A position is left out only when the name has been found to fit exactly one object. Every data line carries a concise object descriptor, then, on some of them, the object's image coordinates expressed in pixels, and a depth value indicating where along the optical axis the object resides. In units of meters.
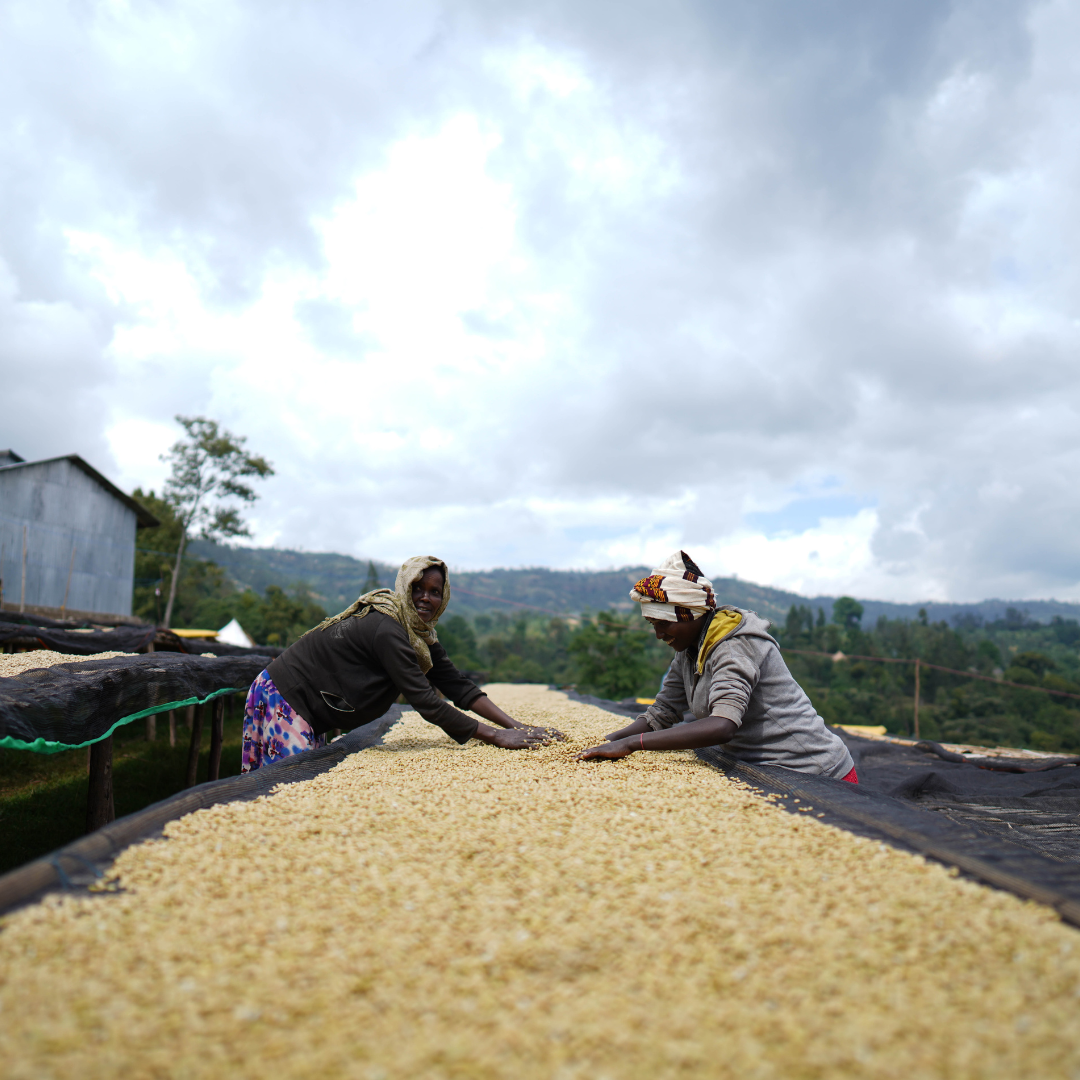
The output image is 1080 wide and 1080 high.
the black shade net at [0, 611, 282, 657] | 5.78
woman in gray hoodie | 2.54
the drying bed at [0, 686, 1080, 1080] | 0.92
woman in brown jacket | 2.94
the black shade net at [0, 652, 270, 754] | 2.45
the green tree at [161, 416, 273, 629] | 24.50
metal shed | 13.08
